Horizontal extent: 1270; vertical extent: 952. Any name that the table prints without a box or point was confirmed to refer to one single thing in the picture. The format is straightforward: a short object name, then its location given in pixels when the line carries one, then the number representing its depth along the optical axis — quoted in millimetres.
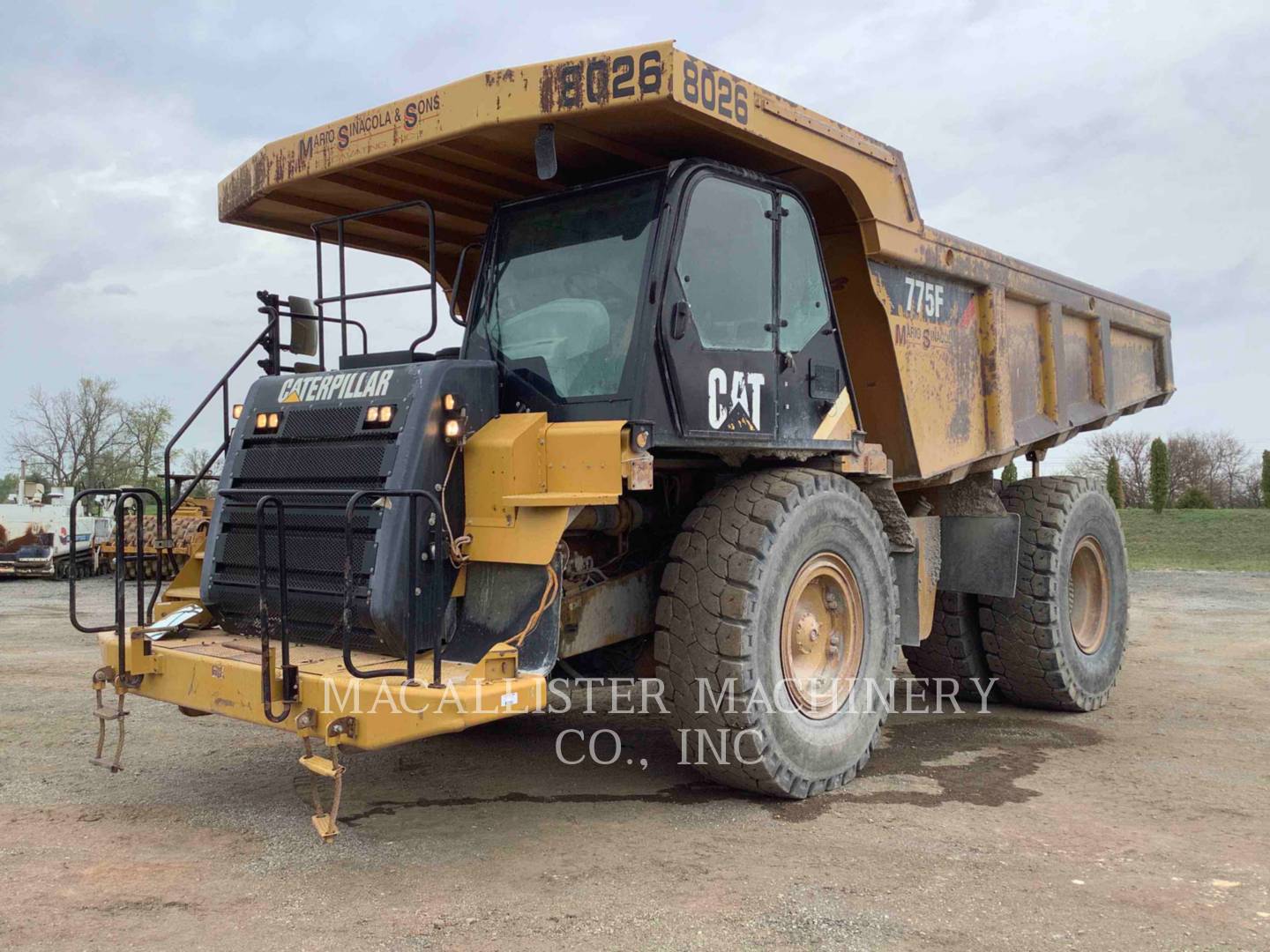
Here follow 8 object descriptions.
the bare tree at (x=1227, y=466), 49469
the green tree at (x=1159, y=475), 34875
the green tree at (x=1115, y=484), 37059
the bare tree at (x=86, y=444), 42188
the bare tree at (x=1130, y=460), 46469
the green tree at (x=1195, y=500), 37000
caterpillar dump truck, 4383
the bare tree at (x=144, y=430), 39125
